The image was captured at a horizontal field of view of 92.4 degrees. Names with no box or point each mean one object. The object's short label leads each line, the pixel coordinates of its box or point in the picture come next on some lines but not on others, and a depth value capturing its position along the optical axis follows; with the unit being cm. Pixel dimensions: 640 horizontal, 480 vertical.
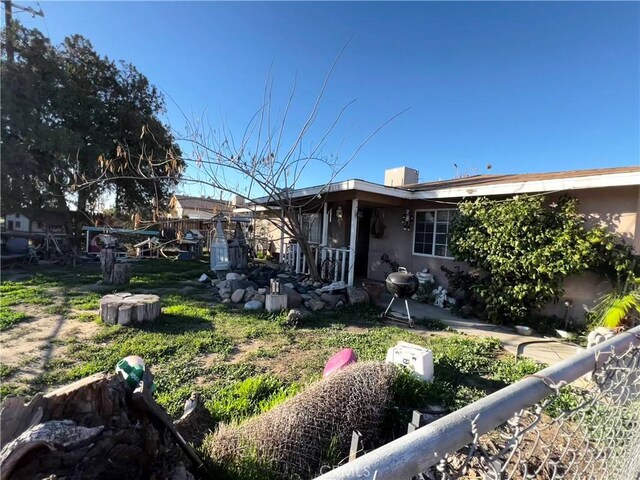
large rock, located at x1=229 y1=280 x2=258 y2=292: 736
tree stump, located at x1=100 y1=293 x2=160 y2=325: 513
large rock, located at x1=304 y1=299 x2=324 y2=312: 664
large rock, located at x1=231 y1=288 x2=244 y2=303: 693
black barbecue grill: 571
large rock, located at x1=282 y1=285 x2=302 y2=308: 655
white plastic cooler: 326
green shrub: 526
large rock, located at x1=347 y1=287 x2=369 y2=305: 712
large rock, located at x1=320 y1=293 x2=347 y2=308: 694
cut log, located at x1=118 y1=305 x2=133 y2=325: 511
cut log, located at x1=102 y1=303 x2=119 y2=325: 518
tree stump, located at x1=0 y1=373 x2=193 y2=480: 122
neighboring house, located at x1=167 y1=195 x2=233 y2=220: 916
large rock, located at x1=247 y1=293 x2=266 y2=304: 669
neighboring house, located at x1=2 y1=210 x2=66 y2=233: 1294
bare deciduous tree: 681
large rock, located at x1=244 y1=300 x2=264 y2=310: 639
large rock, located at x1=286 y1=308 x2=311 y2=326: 554
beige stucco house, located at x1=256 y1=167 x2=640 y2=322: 544
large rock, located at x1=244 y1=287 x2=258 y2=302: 691
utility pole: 1147
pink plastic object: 309
